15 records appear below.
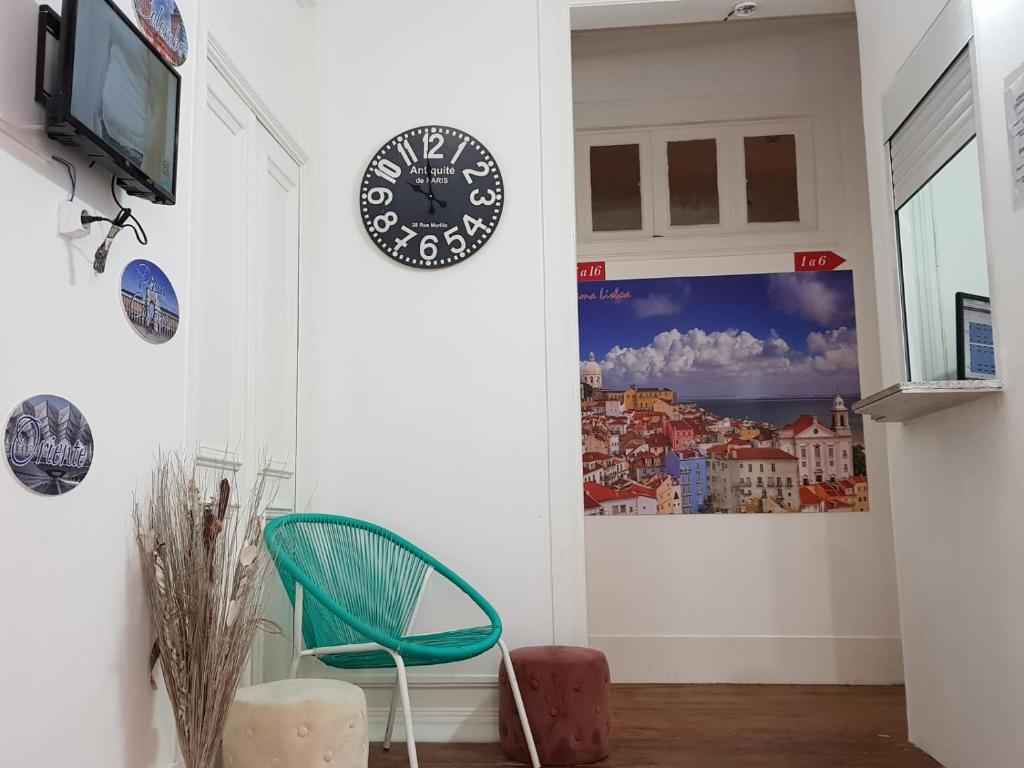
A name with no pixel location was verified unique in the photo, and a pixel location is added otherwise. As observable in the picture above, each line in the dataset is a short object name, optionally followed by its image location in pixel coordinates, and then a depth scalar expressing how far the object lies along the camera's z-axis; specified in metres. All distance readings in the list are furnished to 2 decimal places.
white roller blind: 2.65
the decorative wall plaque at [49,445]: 1.69
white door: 2.64
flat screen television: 1.75
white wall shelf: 2.45
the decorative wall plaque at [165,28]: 2.21
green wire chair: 2.60
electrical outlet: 1.87
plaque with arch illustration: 2.15
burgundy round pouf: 2.94
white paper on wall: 2.30
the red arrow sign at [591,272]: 4.70
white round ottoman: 2.18
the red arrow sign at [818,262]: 4.57
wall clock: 3.55
